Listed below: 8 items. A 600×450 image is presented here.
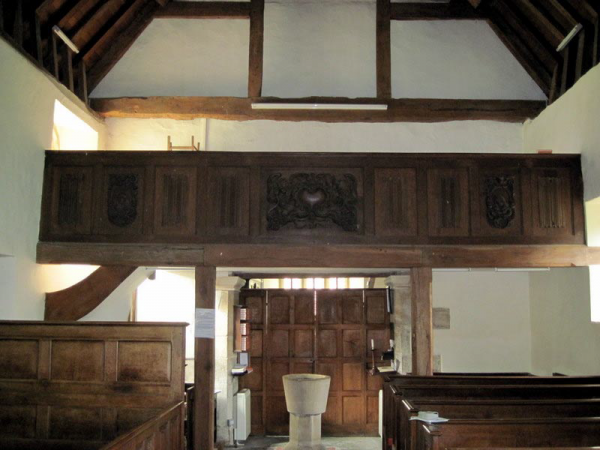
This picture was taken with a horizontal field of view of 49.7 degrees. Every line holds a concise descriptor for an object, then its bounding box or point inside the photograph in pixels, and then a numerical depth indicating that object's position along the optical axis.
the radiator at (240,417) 10.38
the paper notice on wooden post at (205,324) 6.90
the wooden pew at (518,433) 4.38
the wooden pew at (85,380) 5.72
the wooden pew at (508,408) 5.08
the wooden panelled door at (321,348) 11.27
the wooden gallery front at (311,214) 7.12
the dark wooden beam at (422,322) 7.02
